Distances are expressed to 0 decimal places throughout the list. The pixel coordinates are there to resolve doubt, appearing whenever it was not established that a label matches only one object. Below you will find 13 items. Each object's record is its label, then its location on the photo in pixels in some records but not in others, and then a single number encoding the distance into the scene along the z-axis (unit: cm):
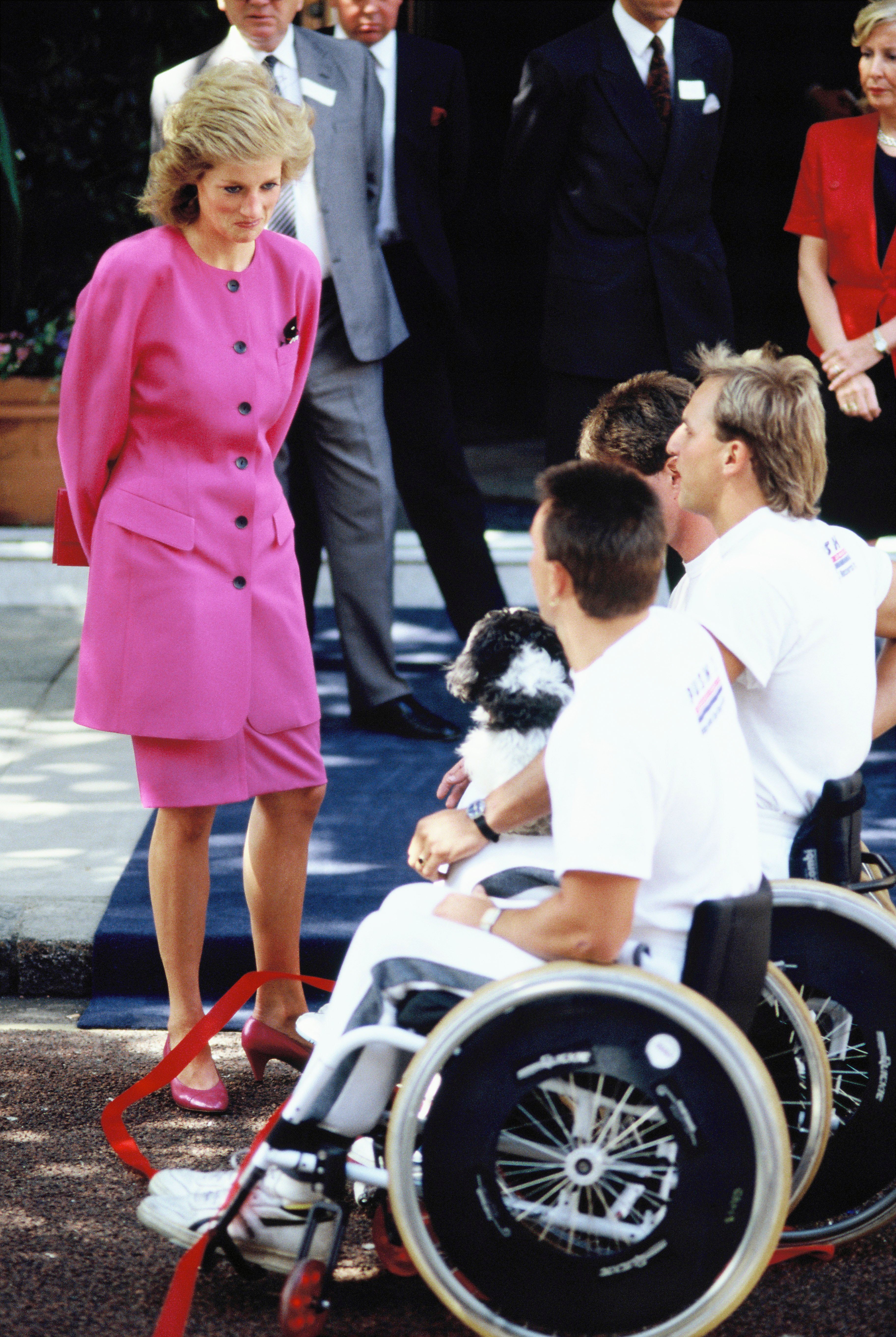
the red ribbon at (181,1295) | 455
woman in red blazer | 878
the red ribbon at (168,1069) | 561
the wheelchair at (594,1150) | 424
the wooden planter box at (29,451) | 1293
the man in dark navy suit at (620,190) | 905
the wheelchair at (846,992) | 493
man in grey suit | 904
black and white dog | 493
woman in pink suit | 572
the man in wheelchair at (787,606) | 511
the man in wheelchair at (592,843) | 420
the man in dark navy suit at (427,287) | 983
